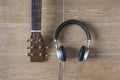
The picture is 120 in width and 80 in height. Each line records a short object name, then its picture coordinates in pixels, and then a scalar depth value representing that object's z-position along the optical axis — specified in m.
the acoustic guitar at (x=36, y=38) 1.13
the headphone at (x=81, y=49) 1.13
